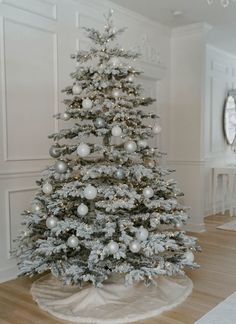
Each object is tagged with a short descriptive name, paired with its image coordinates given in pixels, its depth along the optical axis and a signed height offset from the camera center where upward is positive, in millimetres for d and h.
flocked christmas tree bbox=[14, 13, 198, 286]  2549 -447
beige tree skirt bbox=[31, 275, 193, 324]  2375 -1174
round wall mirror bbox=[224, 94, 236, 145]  6244 +373
